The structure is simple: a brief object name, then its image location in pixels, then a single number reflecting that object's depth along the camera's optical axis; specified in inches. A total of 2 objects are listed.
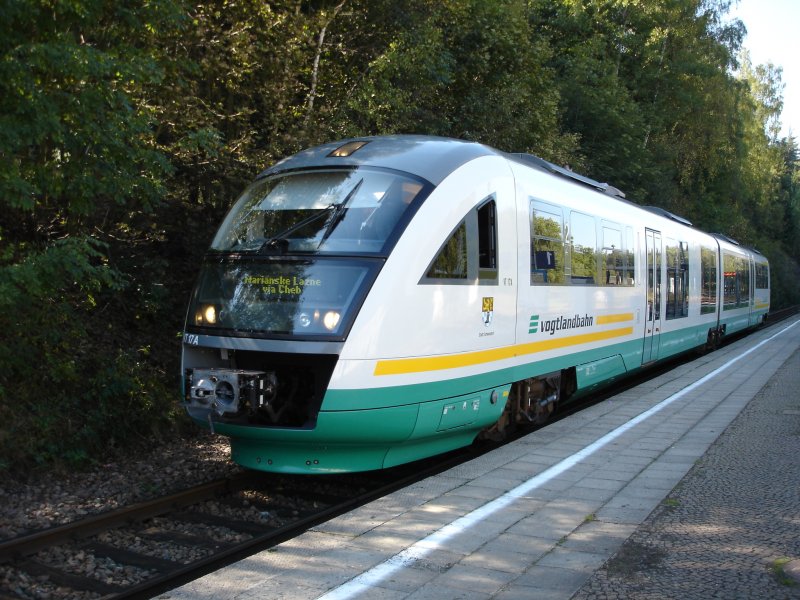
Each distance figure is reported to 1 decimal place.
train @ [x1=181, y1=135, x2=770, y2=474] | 249.0
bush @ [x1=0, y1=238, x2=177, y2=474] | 279.6
